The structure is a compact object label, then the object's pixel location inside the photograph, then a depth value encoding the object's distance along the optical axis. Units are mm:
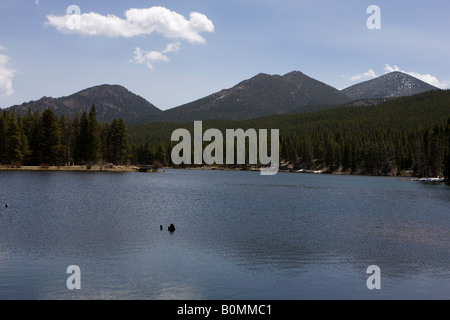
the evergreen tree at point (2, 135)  124688
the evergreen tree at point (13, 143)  122312
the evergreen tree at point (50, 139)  130375
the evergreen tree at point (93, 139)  141375
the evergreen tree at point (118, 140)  154775
